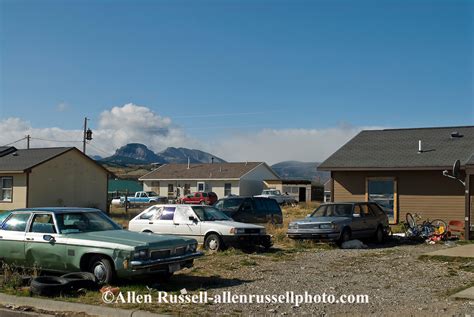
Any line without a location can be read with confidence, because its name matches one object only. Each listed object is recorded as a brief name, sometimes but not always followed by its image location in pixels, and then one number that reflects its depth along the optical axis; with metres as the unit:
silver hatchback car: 17.81
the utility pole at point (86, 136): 53.47
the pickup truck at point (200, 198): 49.61
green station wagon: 9.93
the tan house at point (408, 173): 23.56
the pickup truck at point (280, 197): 52.40
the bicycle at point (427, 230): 19.84
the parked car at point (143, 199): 53.11
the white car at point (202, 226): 15.76
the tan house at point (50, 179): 33.75
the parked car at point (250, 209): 21.80
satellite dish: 19.66
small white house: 61.28
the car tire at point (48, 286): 9.44
